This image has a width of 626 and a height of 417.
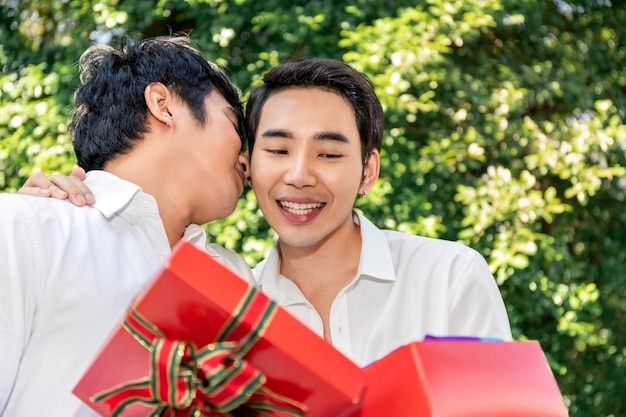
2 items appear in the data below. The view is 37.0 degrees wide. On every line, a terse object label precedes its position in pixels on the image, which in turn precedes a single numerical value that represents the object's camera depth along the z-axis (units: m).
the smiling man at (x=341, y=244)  2.14
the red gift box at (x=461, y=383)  1.18
